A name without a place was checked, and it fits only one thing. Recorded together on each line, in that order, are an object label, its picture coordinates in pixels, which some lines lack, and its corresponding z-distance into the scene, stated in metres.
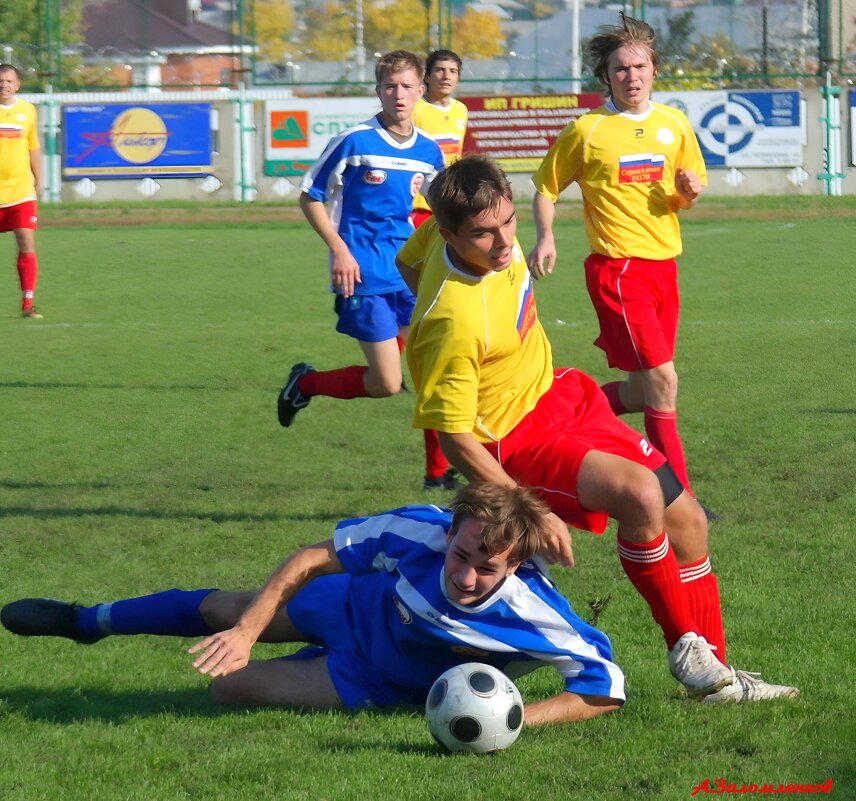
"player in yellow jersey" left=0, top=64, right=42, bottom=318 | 25.95
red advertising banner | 50.69
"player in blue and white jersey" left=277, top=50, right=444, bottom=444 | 14.62
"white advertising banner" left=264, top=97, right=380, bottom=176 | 51.50
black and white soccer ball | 7.40
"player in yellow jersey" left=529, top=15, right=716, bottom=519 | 13.17
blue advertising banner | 51.53
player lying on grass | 7.43
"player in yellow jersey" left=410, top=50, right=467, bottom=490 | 19.81
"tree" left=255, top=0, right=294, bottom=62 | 58.69
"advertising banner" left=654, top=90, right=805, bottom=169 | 49.37
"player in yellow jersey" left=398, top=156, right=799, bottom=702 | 8.15
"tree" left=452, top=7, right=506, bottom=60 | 58.78
